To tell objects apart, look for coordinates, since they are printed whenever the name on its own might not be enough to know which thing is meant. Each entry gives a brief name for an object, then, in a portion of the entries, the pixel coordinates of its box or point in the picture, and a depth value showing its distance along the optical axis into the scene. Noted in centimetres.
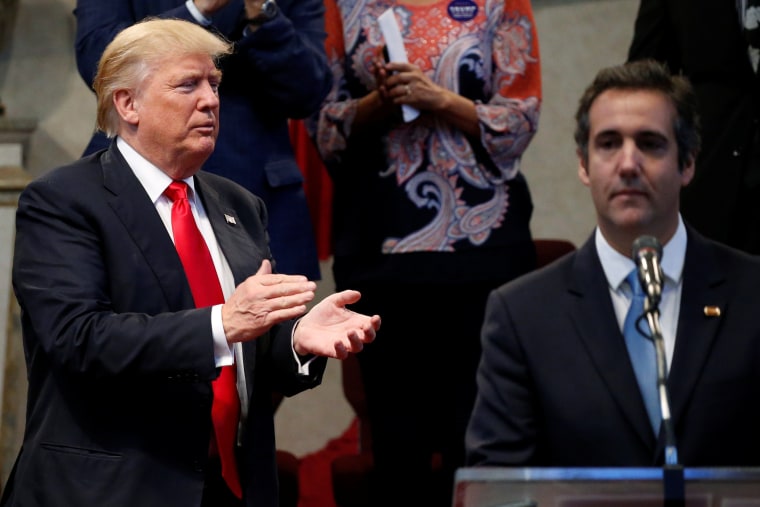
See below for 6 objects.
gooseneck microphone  387
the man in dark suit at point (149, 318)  523
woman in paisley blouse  743
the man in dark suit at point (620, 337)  555
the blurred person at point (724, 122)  739
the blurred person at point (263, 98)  691
